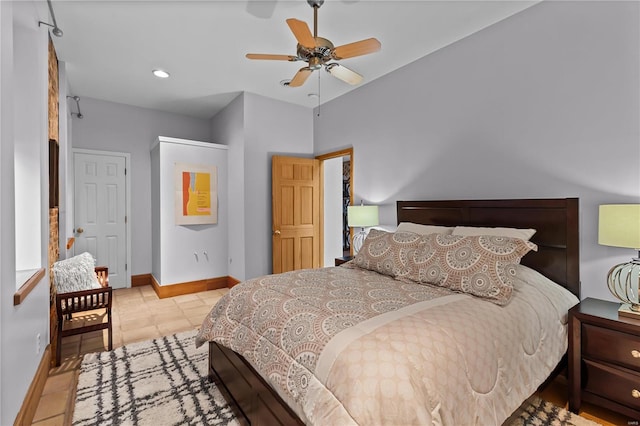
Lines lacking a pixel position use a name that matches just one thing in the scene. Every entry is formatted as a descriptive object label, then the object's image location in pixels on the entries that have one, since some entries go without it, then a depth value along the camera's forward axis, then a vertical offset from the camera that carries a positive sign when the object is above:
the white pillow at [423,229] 2.68 -0.17
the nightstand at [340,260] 3.70 -0.59
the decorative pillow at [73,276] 2.78 -0.58
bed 1.18 -0.60
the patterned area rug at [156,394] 1.88 -1.23
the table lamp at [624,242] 1.80 -0.19
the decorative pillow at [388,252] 2.40 -0.34
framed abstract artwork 4.50 +0.23
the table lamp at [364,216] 3.64 -0.08
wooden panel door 4.51 -0.05
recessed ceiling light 3.70 +1.59
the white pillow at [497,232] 2.27 -0.17
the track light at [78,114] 4.37 +1.36
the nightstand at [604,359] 1.75 -0.86
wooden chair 2.58 -0.82
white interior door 4.60 -0.01
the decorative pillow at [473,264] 1.88 -0.35
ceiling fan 2.15 +1.14
